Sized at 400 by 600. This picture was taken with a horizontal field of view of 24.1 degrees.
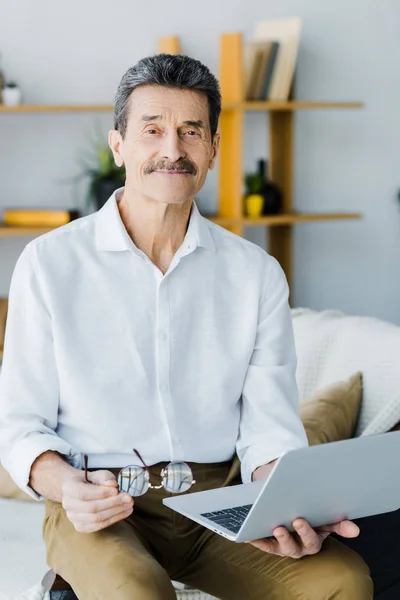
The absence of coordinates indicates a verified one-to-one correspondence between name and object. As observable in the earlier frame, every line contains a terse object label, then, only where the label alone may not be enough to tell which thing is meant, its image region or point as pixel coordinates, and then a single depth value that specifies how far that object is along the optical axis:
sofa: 1.74
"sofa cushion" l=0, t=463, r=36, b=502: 2.19
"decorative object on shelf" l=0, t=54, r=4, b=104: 3.64
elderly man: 1.59
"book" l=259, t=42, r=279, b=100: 3.91
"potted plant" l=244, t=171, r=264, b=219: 4.02
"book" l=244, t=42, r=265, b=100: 3.90
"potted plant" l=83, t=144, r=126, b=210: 3.63
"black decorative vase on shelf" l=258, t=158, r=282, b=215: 4.08
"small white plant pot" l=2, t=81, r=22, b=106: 3.61
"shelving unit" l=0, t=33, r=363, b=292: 3.79
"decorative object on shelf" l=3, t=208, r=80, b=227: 3.58
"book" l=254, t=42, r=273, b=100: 3.90
